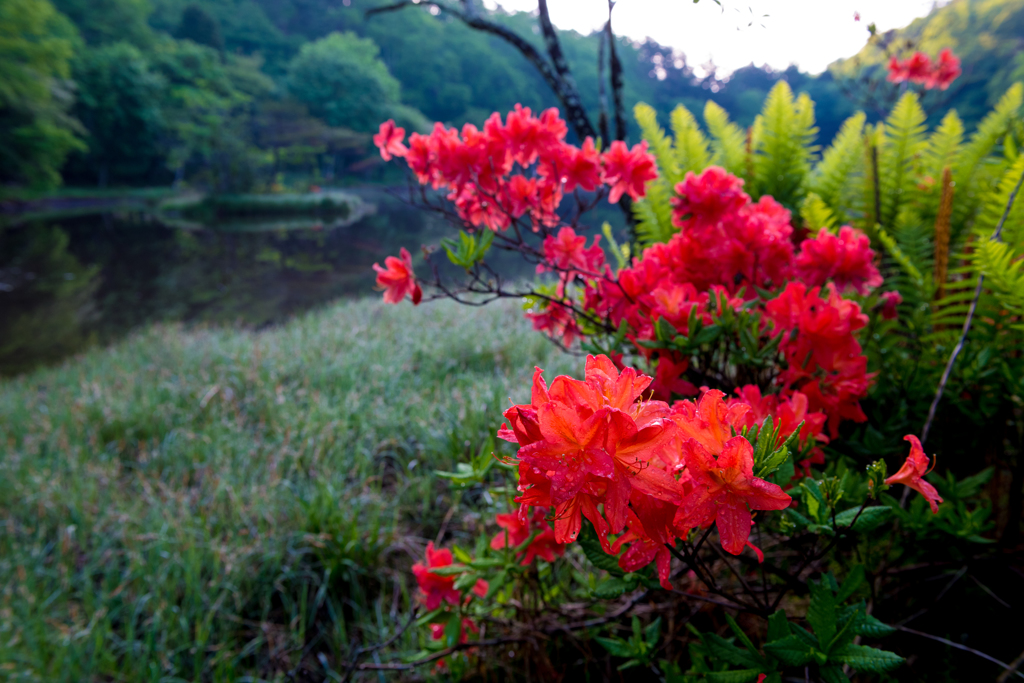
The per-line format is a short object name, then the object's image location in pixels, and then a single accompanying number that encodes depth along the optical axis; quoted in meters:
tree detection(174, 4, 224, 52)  28.23
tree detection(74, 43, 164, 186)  20.94
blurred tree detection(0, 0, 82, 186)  16.19
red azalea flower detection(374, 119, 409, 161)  1.38
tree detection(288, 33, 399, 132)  28.41
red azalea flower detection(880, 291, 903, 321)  1.15
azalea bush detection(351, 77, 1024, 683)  0.42
